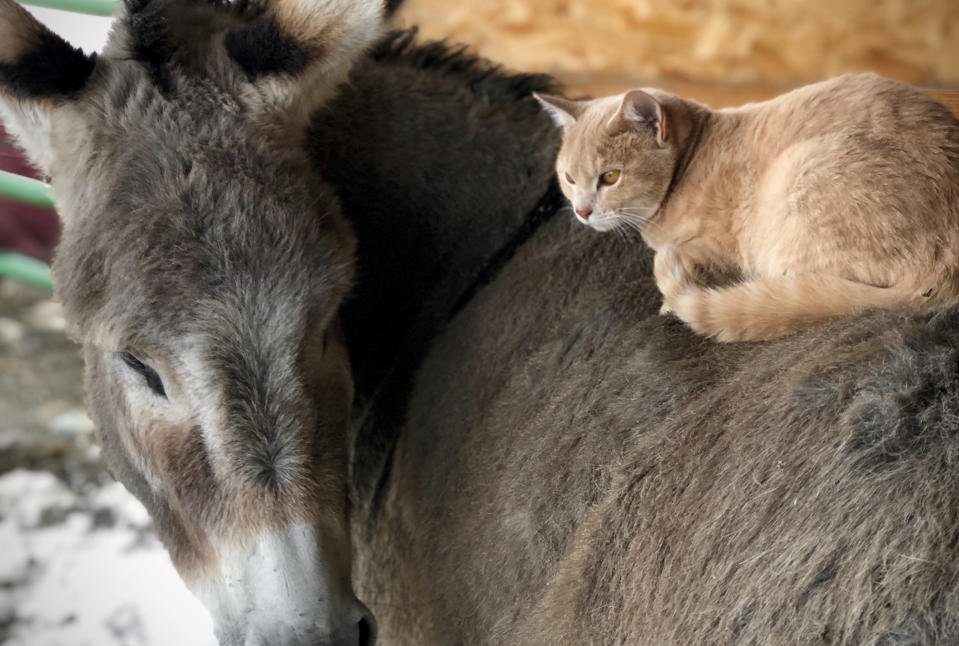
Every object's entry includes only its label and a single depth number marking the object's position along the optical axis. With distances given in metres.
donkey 1.75
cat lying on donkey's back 1.84
